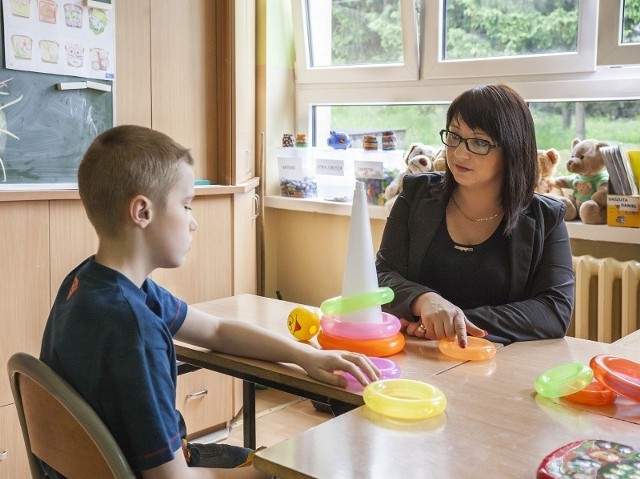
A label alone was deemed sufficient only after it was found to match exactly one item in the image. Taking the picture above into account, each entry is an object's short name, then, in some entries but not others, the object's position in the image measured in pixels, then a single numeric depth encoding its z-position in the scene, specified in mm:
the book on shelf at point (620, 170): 2465
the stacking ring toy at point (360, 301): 1579
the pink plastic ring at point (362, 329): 1592
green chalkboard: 2436
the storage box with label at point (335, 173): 3379
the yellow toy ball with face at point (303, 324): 1688
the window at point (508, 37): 2693
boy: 1125
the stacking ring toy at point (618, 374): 1306
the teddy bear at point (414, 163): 2953
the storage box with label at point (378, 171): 3191
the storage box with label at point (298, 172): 3512
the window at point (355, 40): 3199
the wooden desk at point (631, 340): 1798
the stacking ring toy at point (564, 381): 1310
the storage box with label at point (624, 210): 2463
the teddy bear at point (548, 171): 2684
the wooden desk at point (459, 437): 1030
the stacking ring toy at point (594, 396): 1305
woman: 1895
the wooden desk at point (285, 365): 1438
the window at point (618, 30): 2559
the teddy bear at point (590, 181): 2574
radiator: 2428
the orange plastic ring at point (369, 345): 1579
